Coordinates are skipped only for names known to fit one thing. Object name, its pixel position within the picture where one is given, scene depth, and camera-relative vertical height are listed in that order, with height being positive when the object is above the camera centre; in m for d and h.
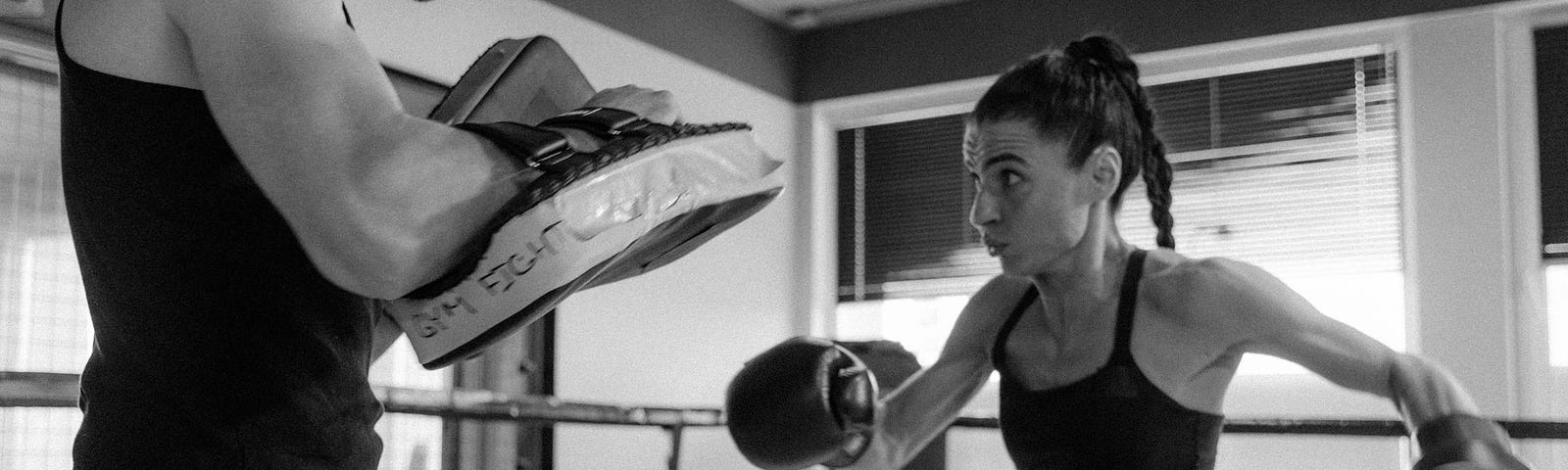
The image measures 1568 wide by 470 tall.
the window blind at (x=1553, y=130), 4.31 +0.42
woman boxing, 1.96 -0.10
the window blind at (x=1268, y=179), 4.62 +0.30
